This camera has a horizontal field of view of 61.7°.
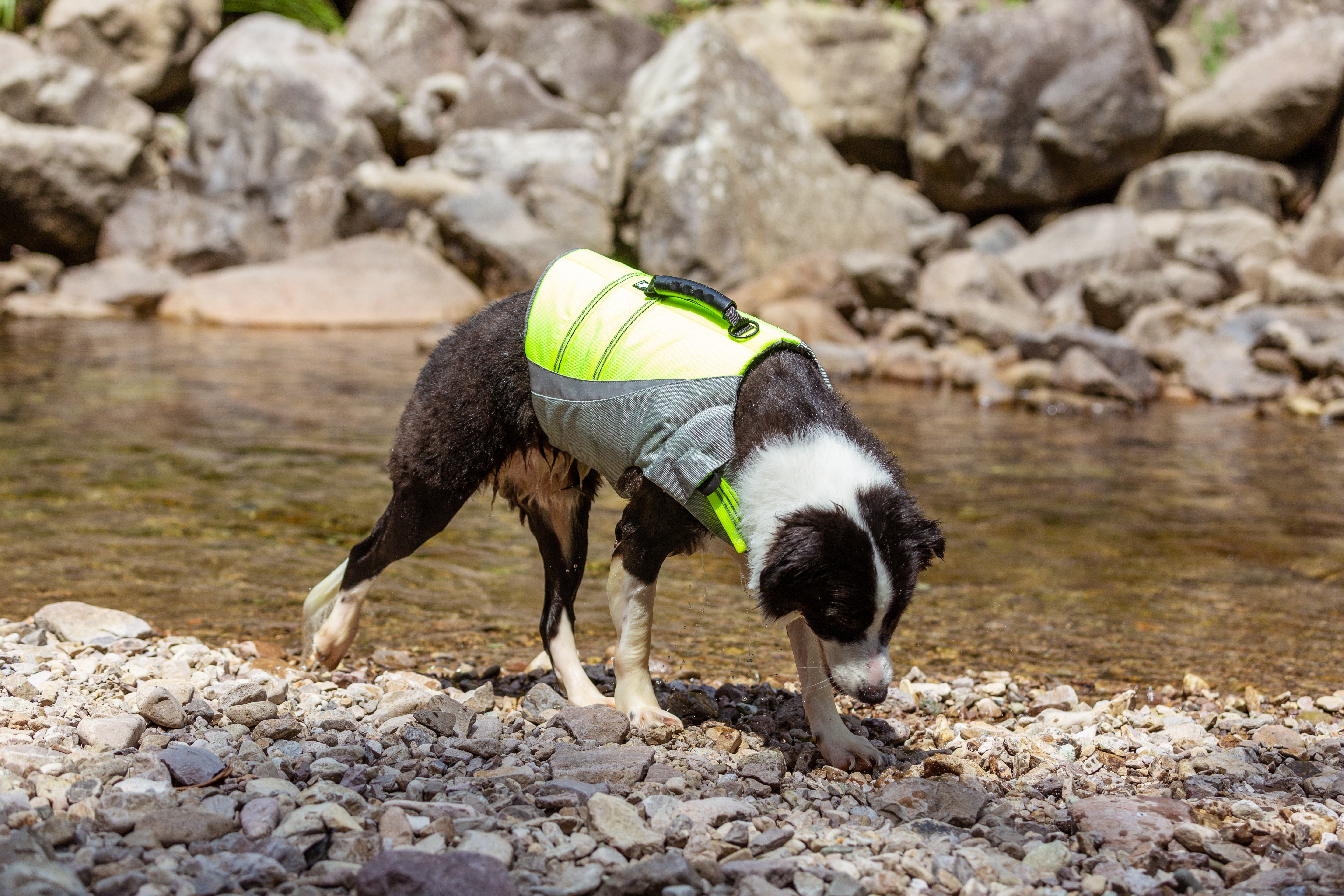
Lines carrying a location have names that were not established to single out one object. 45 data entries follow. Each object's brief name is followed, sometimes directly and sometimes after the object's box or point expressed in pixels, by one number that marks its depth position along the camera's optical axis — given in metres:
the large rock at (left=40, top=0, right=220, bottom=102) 22.75
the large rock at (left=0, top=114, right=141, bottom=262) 18.98
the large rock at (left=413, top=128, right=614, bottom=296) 17.89
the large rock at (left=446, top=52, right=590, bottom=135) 23.02
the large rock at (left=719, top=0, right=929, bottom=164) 22.19
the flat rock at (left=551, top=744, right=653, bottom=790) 3.34
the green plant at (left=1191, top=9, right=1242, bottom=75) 23.44
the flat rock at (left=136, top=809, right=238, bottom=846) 2.69
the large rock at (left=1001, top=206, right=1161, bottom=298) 17.28
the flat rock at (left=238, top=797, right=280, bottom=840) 2.76
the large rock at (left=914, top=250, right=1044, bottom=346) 15.18
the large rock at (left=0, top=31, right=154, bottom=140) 20.52
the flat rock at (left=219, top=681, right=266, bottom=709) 3.80
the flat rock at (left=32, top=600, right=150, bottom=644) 4.46
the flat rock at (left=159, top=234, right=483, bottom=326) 17.39
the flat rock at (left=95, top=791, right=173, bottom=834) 2.74
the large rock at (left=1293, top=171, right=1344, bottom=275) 17.30
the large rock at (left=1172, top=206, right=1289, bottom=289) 17.23
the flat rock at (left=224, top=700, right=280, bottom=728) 3.65
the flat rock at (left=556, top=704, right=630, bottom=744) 3.77
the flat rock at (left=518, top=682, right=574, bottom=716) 4.18
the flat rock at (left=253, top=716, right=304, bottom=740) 3.53
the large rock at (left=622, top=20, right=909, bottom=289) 16.08
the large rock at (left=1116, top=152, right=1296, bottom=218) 19.61
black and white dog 3.37
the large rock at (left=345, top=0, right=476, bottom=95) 25.09
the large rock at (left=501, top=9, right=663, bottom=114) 24.56
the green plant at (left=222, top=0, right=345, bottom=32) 25.11
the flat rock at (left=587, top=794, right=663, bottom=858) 2.85
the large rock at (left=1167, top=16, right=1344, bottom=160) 19.83
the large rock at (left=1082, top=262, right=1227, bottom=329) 15.56
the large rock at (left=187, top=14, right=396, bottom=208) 21.33
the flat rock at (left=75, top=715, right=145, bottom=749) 3.30
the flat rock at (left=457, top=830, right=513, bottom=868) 2.70
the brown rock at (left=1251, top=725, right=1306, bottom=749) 3.91
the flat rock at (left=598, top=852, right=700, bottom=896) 2.62
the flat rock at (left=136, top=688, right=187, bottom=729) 3.50
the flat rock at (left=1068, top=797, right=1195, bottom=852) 3.04
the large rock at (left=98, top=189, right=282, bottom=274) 19.45
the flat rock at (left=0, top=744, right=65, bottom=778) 3.01
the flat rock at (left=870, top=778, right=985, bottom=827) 3.25
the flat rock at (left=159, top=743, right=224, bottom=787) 3.09
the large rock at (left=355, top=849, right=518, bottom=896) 2.48
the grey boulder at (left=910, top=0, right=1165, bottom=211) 19.95
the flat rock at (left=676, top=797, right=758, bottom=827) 3.04
